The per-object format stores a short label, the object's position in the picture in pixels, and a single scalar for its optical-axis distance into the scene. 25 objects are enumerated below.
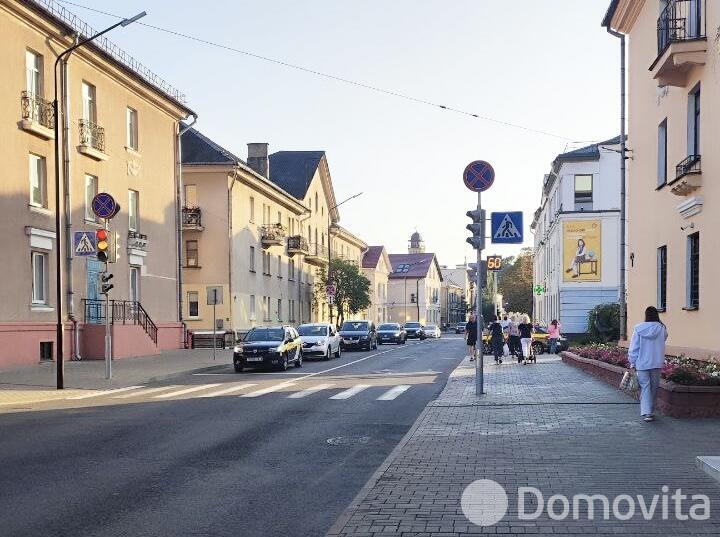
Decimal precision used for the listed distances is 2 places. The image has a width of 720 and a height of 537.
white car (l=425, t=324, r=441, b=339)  72.38
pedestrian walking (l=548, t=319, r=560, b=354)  31.88
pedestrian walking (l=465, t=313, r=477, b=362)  27.27
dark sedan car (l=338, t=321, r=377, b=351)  39.09
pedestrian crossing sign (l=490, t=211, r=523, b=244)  14.98
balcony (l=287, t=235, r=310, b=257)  53.44
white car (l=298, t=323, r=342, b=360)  30.25
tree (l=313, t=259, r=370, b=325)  58.31
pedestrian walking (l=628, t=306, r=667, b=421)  10.91
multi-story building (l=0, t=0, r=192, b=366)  22.34
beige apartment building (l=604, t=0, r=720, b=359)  15.13
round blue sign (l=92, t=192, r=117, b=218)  18.55
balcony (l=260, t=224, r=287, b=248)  47.38
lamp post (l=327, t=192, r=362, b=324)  48.52
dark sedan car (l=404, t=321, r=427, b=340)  65.44
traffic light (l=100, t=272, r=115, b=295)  18.33
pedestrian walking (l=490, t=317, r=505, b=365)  26.30
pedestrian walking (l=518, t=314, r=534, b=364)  26.03
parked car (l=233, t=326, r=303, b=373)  23.67
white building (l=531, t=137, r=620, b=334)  43.97
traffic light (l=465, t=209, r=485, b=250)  15.09
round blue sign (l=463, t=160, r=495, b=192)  14.95
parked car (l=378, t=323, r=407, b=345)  52.62
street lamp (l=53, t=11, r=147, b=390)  16.50
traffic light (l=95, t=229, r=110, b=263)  17.77
